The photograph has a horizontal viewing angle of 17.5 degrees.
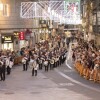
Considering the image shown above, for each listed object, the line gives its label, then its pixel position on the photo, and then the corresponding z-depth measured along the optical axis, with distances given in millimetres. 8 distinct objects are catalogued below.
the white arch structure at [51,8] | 27686
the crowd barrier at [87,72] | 24067
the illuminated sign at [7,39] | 42796
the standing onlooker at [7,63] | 28288
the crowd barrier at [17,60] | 36304
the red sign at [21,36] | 43181
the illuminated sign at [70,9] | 27528
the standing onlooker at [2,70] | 24845
